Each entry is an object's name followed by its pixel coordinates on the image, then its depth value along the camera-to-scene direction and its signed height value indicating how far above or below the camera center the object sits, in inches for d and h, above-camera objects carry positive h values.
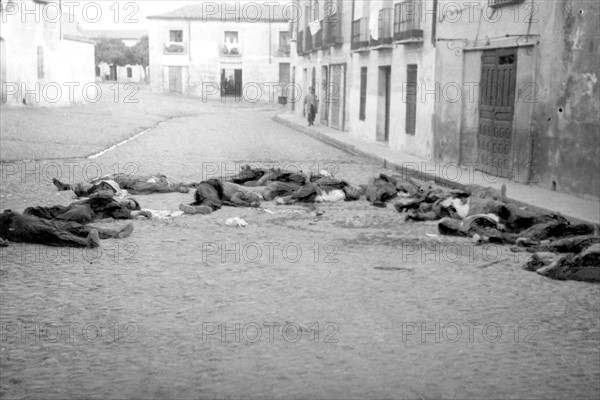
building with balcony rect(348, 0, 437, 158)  725.3 +13.0
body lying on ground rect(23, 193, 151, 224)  339.3 -58.2
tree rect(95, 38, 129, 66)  3565.5 +120.5
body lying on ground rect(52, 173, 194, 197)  430.8 -58.9
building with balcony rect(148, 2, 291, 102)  2330.2 +81.6
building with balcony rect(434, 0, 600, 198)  459.5 -2.7
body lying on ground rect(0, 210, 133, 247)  306.3 -59.4
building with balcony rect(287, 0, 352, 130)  1099.9 +42.7
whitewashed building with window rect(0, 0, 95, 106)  1259.2 +39.4
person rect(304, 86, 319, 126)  1184.8 -32.6
